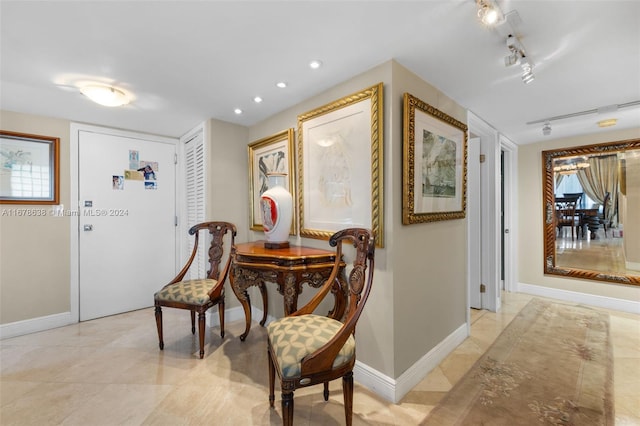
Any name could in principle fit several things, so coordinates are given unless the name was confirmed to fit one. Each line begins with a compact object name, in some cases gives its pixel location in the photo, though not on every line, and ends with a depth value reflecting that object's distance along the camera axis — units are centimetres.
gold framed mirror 307
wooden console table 177
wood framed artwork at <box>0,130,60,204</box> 258
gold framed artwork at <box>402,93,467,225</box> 176
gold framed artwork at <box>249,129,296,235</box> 244
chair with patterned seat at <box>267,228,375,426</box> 124
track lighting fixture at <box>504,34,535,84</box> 144
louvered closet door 298
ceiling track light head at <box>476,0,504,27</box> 120
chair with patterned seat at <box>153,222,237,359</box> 216
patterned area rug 155
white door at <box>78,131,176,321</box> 294
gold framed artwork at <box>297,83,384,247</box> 175
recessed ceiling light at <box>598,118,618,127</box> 280
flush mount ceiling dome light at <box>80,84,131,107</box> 204
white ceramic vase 212
